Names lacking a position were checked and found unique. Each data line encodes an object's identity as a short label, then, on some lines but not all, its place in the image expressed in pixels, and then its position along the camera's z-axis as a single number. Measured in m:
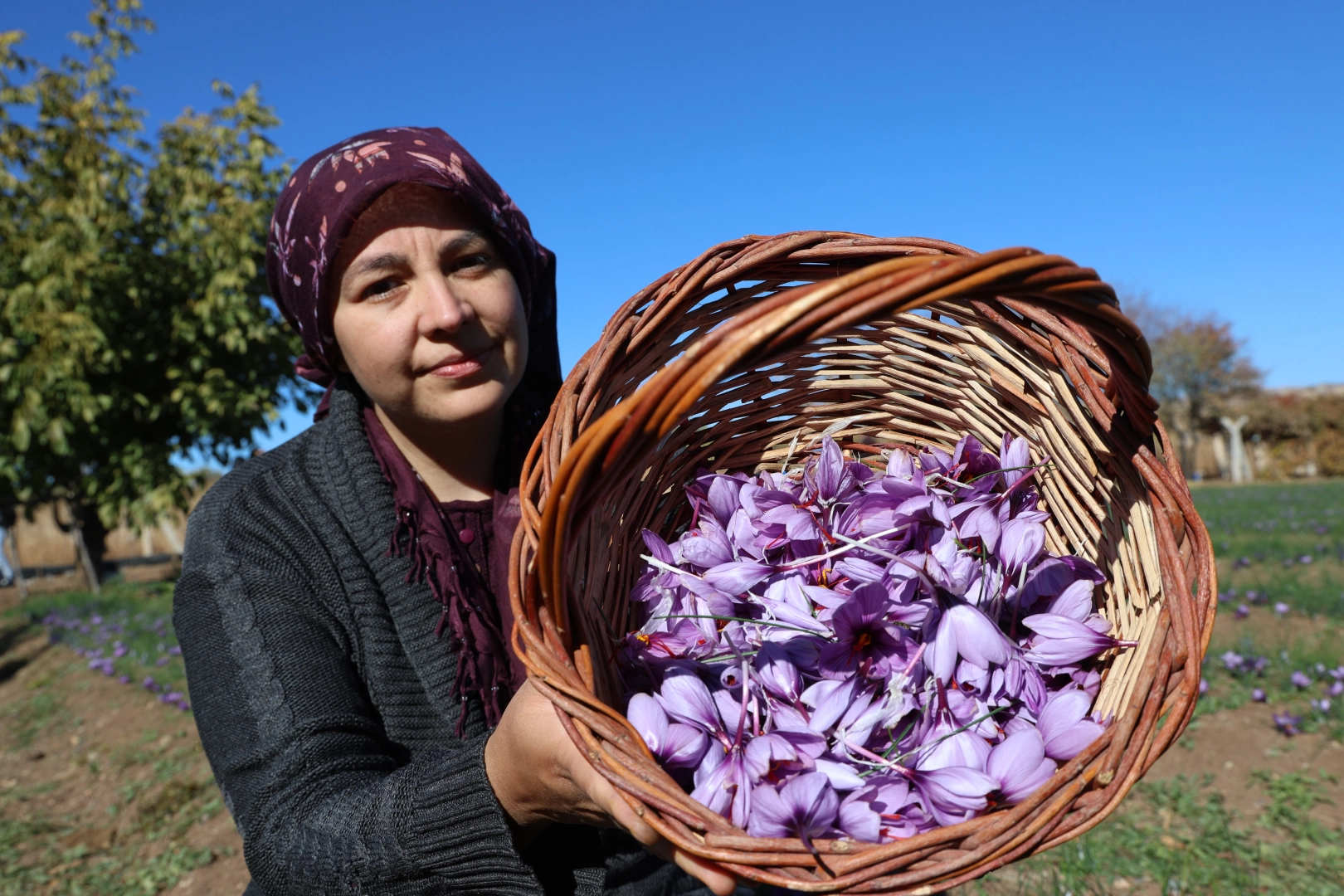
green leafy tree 6.84
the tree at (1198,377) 31.36
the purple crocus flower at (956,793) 0.81
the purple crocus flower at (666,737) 0.83
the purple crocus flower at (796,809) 0.77
